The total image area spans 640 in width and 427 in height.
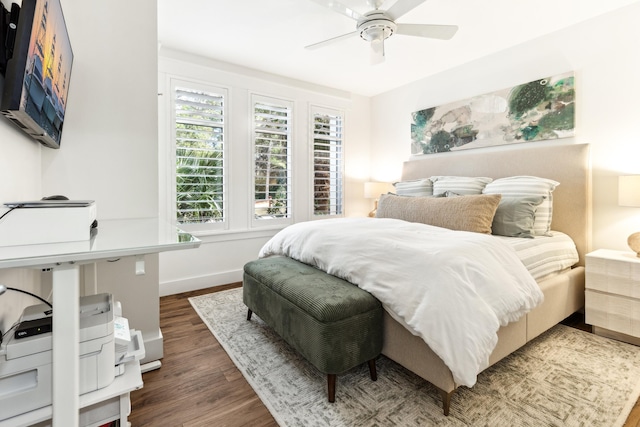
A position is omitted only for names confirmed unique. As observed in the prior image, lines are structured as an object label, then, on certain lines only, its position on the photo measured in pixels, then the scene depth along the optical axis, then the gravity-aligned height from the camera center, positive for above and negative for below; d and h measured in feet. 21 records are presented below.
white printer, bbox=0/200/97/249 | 2.68 -0.14
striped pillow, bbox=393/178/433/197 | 10.76 +0.64
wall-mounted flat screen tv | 2.97 +1.55
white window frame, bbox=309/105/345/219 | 13.42 +1.94
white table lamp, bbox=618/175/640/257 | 6.87 +0.22
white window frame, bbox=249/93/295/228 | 11.70 +1.95
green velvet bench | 4.94 -2.00
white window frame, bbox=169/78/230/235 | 10.10 +1.70
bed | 4.95 -0.64
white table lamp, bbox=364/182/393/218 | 14.05 +0.82
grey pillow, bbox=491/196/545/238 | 7.90 -0.31
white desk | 2.61 -0.80
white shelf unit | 3.27 -2.23
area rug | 4.68 -3.24
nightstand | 6.64 -2.06
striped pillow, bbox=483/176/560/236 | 8.18 +0.38
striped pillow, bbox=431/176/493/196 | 9.45 +0.67
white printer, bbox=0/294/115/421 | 2.87 -1.60
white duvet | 4.42 -1.28
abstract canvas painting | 9.05 +3.04
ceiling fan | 6.59 +4.29
